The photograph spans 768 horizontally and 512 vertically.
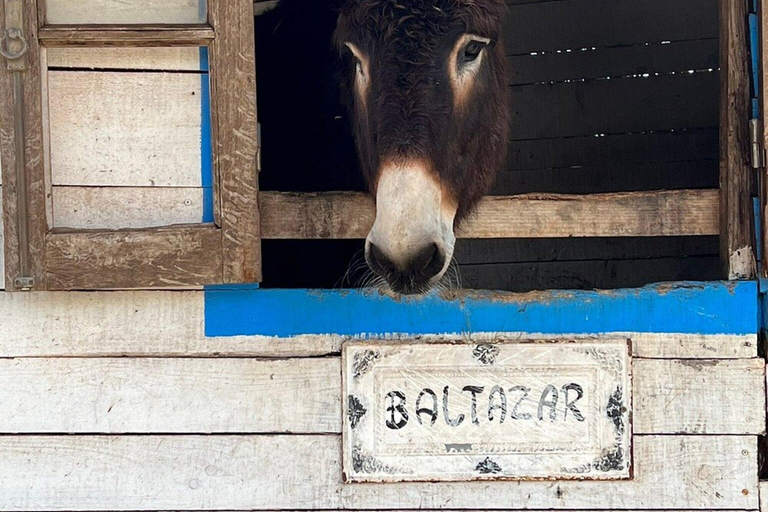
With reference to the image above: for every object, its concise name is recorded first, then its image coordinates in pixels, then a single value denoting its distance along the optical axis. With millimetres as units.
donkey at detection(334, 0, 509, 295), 1730
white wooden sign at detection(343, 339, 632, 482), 2010
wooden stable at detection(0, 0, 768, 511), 2002
